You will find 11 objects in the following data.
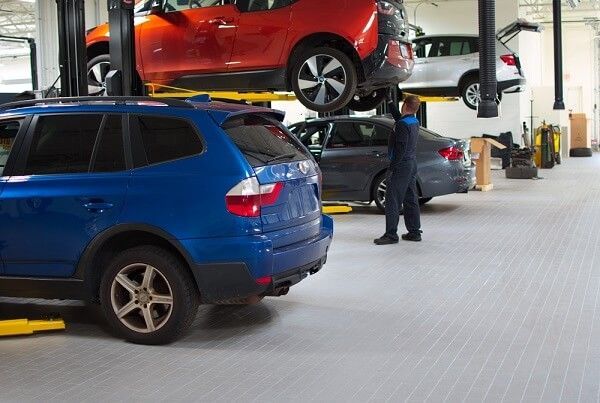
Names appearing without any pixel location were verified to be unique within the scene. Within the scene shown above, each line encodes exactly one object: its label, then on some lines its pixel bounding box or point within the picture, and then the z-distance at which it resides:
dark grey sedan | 11.21
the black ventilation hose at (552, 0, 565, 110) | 17.64
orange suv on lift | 8.42
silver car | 16.56
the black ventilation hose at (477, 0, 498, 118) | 11.31
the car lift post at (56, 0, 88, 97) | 7.95
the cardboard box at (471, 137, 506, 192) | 15.20
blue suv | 4.76
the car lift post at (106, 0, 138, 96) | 8.21
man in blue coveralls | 8.79
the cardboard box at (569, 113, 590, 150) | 28.99
